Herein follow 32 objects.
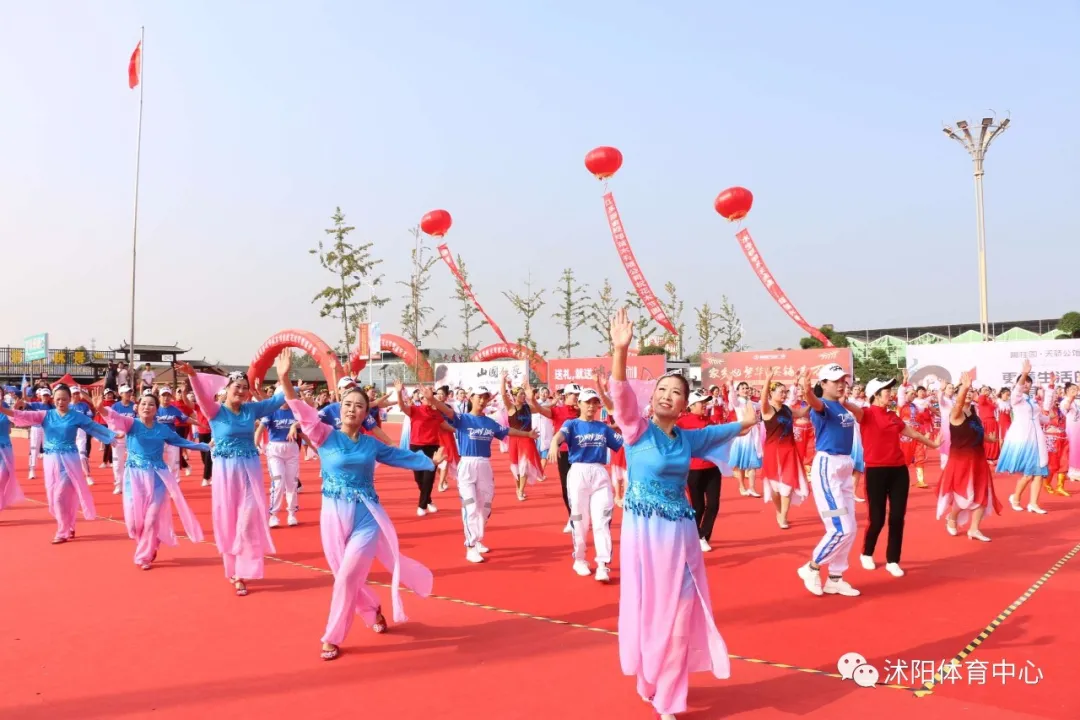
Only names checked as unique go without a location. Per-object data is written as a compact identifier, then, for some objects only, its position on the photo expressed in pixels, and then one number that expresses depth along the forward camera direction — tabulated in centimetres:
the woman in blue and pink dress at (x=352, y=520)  483
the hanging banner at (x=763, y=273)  2792
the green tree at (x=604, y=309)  4575
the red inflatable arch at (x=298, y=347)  2846
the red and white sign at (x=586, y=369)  2588
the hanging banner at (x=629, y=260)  2988
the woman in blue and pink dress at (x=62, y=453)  866
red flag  2772
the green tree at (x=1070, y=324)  4043
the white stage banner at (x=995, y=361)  2033
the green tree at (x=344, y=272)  3738
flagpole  2530
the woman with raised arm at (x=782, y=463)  947
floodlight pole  2839
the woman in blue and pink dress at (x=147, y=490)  741
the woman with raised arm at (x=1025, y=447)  1027
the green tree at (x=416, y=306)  3991
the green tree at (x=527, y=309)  4593
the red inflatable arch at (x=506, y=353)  3394
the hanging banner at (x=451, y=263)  3775
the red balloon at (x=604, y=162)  2870
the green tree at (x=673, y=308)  4756
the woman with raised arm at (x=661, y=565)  383
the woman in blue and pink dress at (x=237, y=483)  650
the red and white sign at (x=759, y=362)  2294
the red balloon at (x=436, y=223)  3434
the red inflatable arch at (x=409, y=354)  3419
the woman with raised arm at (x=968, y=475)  827
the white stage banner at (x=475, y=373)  2745
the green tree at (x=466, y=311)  4325
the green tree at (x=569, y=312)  4544
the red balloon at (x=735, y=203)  2667
